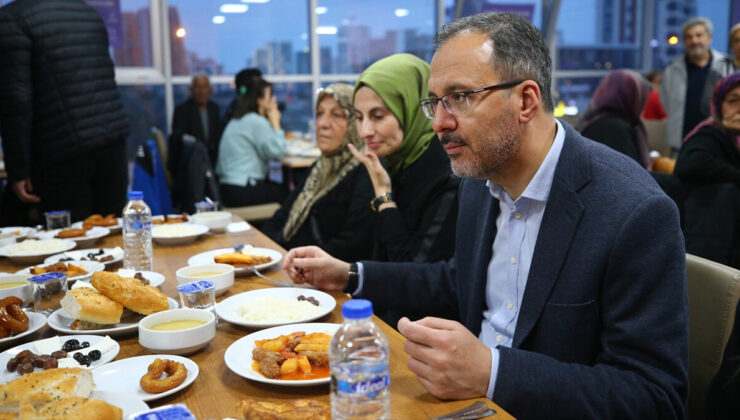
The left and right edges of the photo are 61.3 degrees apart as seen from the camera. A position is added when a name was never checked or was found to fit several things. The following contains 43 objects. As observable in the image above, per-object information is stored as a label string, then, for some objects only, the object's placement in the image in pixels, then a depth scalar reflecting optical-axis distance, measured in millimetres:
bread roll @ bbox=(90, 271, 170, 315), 1366
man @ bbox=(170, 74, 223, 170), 6410
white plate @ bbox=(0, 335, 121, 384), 1128
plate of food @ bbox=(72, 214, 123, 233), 2559
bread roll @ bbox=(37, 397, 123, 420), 887
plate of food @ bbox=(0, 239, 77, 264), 2096
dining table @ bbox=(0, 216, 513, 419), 1029
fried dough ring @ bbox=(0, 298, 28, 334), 1341
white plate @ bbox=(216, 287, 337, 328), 1405
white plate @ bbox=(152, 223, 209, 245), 2322
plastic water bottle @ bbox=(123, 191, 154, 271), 1968
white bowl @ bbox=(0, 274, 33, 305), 1564
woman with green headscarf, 2143
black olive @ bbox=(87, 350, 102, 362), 1190
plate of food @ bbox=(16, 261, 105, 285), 1828
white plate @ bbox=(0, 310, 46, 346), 1319
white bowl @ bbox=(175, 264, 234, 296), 1653
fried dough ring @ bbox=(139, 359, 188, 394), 1054
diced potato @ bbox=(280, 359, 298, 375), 1127
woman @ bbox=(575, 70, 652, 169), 3730
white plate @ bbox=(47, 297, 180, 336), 1339
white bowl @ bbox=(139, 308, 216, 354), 1213
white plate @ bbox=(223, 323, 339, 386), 1081
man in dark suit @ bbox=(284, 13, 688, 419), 1132
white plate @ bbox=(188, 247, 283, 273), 1987
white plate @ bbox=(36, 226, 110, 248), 2344
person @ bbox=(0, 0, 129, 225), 3080
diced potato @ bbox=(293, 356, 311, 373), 1137
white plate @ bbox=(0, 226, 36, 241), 2479
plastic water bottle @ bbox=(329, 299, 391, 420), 878
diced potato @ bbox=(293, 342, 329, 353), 1188
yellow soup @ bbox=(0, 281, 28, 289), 1661
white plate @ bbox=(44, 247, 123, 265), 2031
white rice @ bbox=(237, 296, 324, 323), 1436
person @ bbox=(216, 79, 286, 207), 5027
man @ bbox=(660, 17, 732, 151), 5404
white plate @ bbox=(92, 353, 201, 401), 1063
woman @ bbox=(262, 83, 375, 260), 2613
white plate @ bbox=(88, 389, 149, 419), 961
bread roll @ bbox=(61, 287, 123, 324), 1348
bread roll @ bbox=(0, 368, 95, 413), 935
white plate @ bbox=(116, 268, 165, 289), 1643
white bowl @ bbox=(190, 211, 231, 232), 2529
